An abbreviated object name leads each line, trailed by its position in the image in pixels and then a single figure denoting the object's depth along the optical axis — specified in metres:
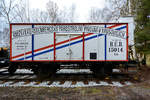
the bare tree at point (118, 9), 16.98
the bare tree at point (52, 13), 23.62
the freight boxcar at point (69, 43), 6.88
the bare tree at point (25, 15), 18.72
